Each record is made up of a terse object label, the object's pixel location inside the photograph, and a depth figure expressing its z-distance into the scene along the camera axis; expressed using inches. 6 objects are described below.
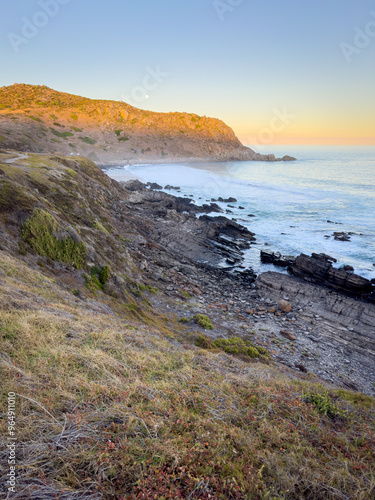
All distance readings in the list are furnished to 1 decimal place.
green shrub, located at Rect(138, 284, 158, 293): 636.7
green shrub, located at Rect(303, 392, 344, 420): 248.8
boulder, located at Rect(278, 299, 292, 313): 702.5
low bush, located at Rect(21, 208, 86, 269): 476.7
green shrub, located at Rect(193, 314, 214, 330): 542.5
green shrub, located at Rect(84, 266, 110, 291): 495.5
